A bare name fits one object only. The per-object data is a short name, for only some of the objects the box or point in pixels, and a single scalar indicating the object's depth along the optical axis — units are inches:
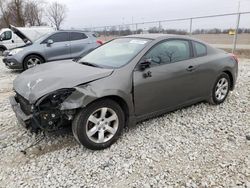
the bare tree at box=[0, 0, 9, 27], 1040.7
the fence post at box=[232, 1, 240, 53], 348.6
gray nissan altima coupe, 93.4
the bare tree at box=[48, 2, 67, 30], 1452.3
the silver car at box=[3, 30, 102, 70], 261.9
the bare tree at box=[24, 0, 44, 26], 1082.7
